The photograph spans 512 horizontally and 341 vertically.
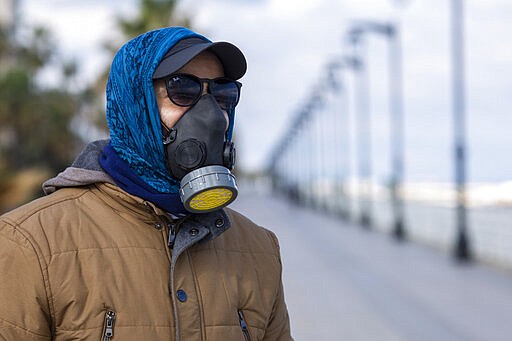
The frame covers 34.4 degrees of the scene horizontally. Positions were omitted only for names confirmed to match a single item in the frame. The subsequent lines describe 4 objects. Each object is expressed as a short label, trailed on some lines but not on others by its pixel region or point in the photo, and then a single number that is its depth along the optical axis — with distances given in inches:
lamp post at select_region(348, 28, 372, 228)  1248.5
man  71.0
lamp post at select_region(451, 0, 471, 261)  684.7
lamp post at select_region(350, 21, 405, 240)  1042.7
